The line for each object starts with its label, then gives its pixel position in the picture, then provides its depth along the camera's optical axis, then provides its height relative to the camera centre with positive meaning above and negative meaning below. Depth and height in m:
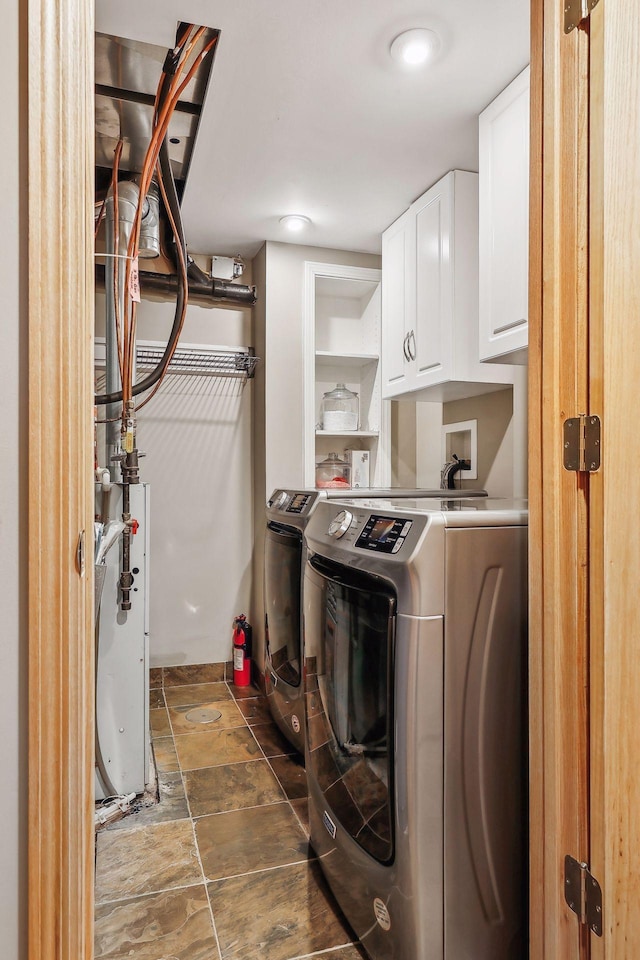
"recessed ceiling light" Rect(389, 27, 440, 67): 1.67 +1.25
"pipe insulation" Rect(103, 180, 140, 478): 2.24 +0.77
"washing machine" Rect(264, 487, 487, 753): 2.44 -0.52
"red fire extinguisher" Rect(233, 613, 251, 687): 3.34 -0.99
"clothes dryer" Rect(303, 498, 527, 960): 1.23 -0.55
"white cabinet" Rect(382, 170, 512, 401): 2.32 +0.76
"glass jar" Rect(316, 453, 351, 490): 3.40 +0.05
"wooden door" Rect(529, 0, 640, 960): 0.98 -0.01
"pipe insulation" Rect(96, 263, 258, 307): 3.14 +1.05
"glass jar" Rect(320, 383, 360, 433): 3.30 +0.40
